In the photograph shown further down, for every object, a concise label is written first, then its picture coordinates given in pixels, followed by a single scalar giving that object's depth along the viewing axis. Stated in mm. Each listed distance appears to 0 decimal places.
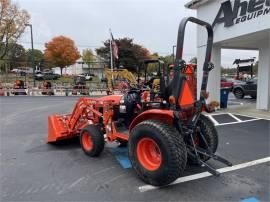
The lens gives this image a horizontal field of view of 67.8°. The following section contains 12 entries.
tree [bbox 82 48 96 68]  44412
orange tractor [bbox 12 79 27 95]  17616
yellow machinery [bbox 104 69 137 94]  11446
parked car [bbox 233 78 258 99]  12753
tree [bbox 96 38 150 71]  33074
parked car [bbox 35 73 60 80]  32243
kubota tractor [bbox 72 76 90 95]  18219
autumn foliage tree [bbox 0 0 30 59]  26075
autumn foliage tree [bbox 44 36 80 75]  36107
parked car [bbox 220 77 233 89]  16474
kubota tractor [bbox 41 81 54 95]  18042
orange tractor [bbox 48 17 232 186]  2842
